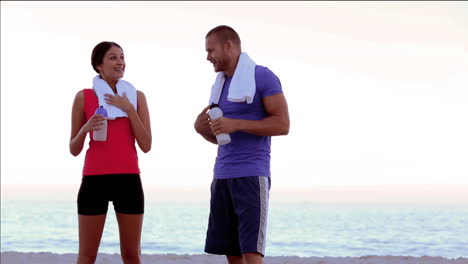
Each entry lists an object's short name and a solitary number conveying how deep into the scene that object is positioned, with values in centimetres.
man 351
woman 387
